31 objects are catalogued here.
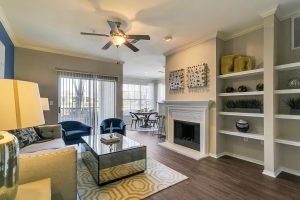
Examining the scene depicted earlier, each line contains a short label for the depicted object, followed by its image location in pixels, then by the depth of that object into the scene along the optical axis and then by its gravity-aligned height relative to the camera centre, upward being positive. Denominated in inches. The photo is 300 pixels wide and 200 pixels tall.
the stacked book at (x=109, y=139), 115.3 -29.3
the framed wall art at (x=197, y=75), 143.0 +22.9
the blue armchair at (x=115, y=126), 174.1 -29.4
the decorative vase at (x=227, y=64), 129.8 +29.5
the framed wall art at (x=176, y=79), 166.6 +22.1
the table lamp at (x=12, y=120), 30.7 -4.0
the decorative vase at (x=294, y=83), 98.1 +10.4
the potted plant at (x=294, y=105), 97.1 -3.6
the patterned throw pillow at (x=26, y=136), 103.7 -25.3
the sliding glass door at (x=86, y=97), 178.9 +3.5
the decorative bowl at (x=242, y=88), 125.0 +9.3
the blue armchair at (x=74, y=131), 143.3 -30.5
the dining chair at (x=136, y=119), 307.5 -37.5
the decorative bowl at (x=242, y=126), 122.9 -20.2
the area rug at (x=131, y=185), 82.4 -49.1
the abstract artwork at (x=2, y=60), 111.0 +28.8
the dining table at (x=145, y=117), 290.8 -32.4
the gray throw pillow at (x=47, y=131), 125.4 -25.2
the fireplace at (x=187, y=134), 151.4 -35.1
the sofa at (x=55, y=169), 55.7 -25.9
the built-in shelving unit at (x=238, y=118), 120.3 -16.5
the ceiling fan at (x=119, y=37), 97.6 +40.4
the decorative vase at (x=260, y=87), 113.7 +9.4
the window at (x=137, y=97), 343.3 +6.6
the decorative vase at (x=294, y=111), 96.2 -7.2
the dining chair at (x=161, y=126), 225.1 -37.8
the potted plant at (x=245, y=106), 118.3 -4.6
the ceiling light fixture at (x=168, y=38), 136.2 +53.8
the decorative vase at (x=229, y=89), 133.3 +9.1
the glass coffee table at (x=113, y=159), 92.0 -37.3
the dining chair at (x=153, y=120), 298.4 -38.3
